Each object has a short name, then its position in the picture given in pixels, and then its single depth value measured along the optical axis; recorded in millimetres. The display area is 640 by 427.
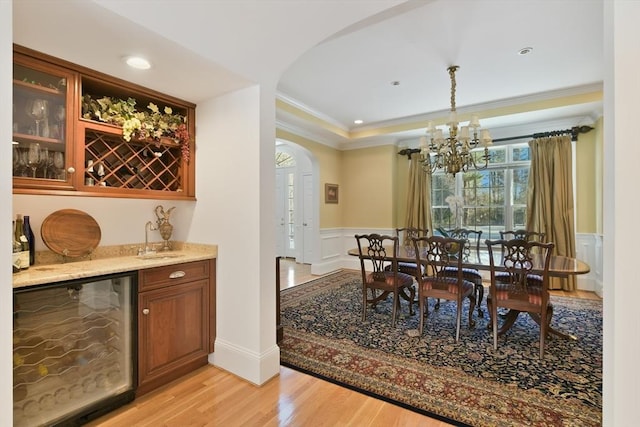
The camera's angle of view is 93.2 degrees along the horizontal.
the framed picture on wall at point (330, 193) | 6060
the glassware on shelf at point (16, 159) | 1736
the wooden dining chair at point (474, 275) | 3539
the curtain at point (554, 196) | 4578
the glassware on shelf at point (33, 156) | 1809
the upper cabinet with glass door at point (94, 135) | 1793
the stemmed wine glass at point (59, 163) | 1916
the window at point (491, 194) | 5203
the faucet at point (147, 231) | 2591
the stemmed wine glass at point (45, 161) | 1857
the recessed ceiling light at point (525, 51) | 3002
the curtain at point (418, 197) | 5746
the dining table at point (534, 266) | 2557
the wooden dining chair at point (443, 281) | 2907
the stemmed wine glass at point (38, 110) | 1815
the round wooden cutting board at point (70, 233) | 2027
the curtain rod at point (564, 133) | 4508
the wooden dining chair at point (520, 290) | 2547
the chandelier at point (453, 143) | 3371
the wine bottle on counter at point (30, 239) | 1891
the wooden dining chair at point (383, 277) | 3287
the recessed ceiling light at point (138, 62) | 1907
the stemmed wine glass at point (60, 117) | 1911
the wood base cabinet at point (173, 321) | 2047
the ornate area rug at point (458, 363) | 1906
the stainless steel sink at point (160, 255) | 2334
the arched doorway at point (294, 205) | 7492
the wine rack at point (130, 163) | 2156
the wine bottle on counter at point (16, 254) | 1715
